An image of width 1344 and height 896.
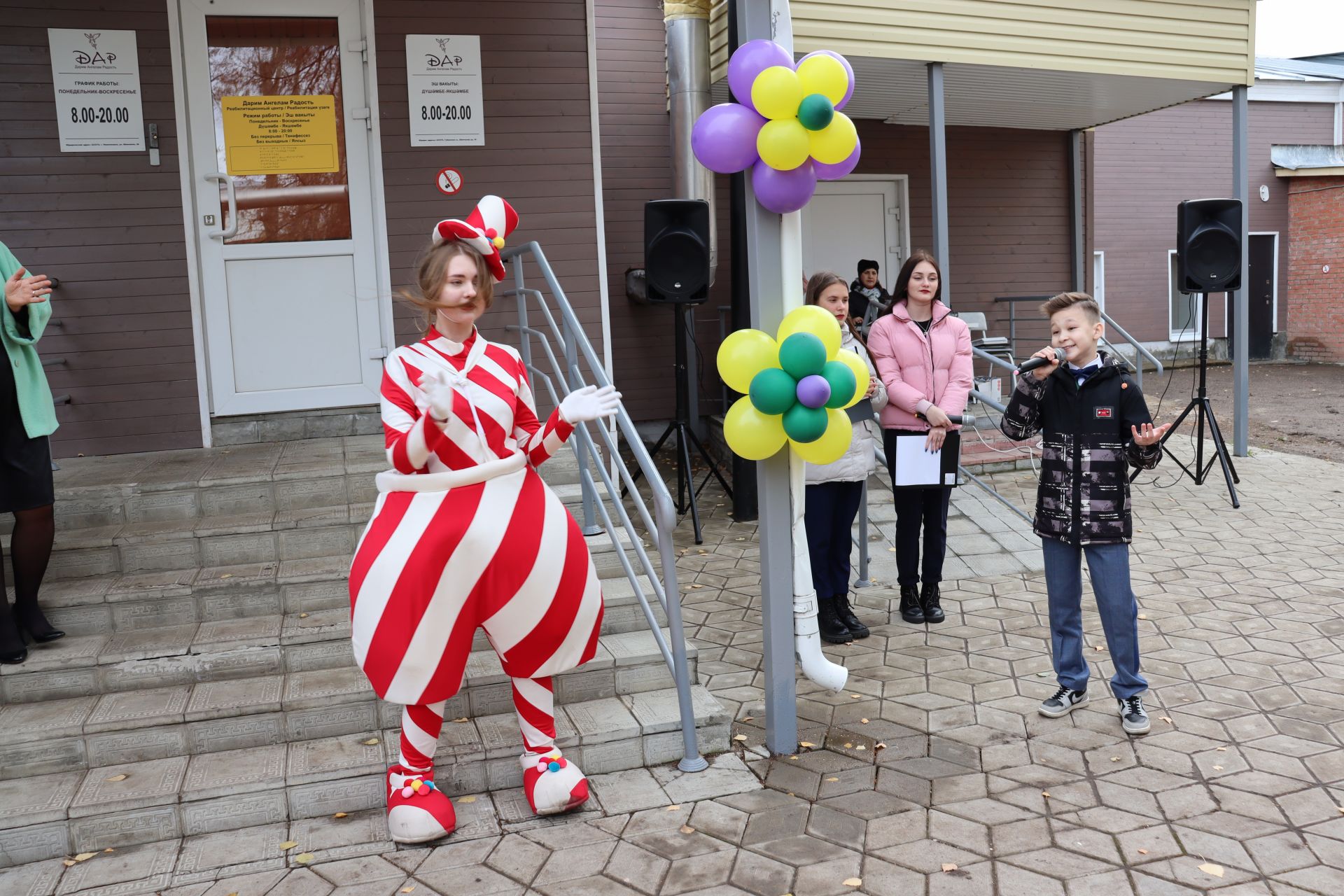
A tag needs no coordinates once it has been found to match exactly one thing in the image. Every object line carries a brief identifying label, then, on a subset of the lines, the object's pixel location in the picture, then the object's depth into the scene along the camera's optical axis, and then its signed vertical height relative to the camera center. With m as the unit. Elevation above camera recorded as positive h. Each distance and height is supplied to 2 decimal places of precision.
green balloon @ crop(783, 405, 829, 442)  3.24 -0.30
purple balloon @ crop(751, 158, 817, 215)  3.28 +0.43
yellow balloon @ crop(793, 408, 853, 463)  3.33 -0.38
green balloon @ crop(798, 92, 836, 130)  3.16 +0.63
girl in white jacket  4.48 -0.79
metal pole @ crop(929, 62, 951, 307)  7.53 +1.15
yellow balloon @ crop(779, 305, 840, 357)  3.29 +0.00
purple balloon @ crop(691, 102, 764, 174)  3.25 +0.59
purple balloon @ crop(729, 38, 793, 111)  3.27 +0.82
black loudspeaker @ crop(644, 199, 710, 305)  6.21 +0.47
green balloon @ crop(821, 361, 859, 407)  3.29 -0.18
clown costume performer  2.77 -0.54
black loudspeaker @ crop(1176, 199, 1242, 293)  7.24 +0.40
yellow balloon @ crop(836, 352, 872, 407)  3.39 -0.15
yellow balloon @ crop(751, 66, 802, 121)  3.19 +0.70
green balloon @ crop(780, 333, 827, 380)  3.22 -0.09
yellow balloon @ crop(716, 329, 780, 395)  3.31 -0.09
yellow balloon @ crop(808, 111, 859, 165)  3.24 +0.56
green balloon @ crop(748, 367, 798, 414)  3.23 -0.20
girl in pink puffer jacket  4.65 -0.20
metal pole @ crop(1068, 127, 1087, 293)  10.88 +1.10
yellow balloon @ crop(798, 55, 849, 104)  3.21 +0.75
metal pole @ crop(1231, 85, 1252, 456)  8.54 -0.21
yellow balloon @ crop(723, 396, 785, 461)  3.29 -0.33
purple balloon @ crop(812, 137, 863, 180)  3.35 +0.49
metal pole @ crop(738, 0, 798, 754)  3.38 -0.64
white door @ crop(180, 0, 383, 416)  5.44 +0.75
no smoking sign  5.88 +0.88
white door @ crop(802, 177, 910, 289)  10.32 +0.94
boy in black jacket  3.51 -0.51
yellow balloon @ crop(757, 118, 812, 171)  3.19 +0.55
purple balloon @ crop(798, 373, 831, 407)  3.22 -0.20
